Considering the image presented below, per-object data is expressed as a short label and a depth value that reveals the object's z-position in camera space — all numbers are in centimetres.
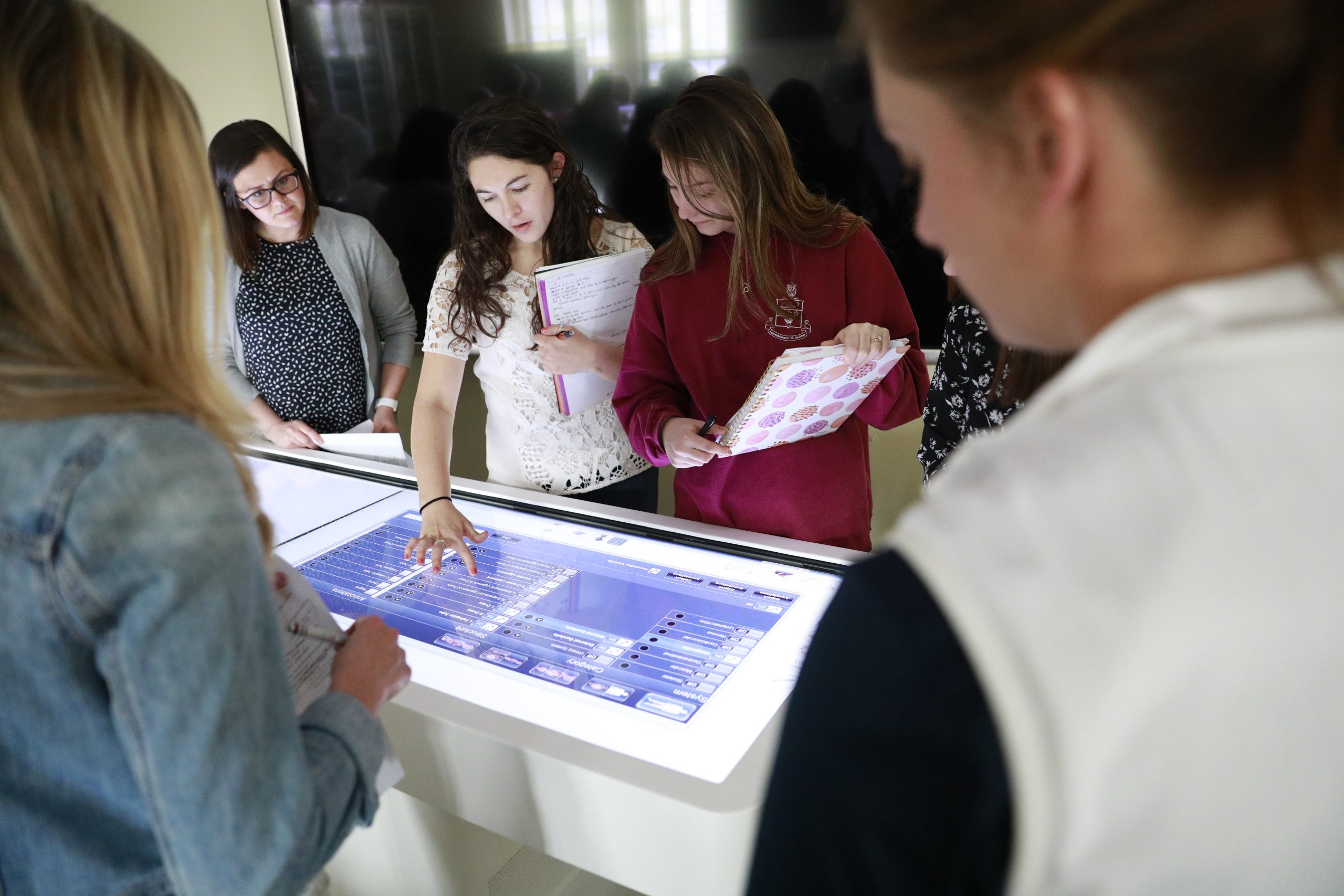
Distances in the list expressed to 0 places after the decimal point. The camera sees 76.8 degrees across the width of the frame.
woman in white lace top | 150
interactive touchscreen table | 88
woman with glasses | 193
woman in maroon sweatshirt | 133
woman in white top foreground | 31
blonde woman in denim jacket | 50
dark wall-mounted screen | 226
